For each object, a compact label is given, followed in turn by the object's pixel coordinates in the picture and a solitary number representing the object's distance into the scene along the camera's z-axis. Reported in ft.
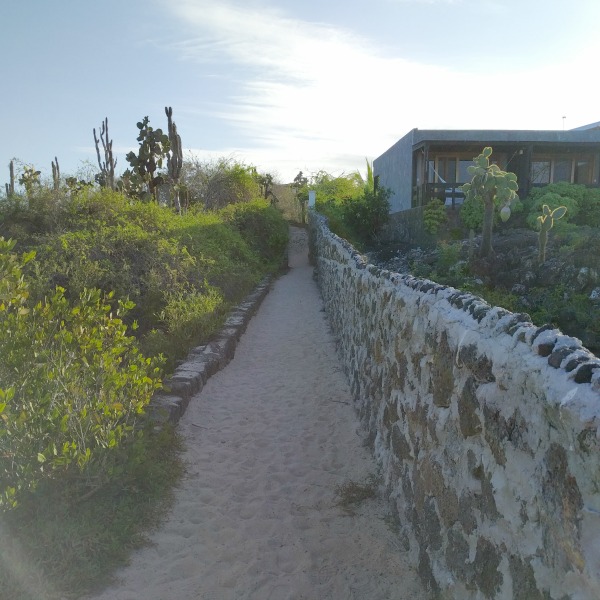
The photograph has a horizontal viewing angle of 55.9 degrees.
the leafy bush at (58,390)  10.95
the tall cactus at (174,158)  58.80
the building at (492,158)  58.54
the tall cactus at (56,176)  45.58
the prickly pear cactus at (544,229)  38.55
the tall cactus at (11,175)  63.20
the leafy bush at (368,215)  67.15
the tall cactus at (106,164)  62.08
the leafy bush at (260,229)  60.85
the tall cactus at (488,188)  41.81
